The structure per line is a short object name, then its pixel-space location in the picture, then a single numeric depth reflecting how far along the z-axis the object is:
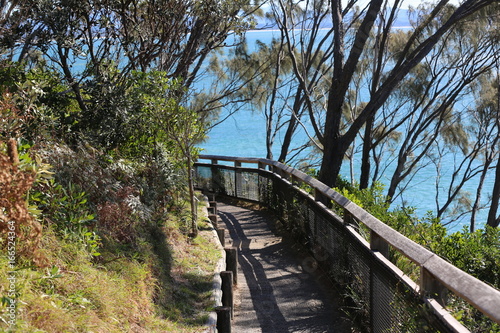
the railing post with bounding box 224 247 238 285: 6.37
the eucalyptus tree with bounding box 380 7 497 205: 16.25
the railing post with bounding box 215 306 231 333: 4.73
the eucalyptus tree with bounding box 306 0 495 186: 8.42
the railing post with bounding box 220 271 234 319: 5.47
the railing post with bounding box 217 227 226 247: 7.48
